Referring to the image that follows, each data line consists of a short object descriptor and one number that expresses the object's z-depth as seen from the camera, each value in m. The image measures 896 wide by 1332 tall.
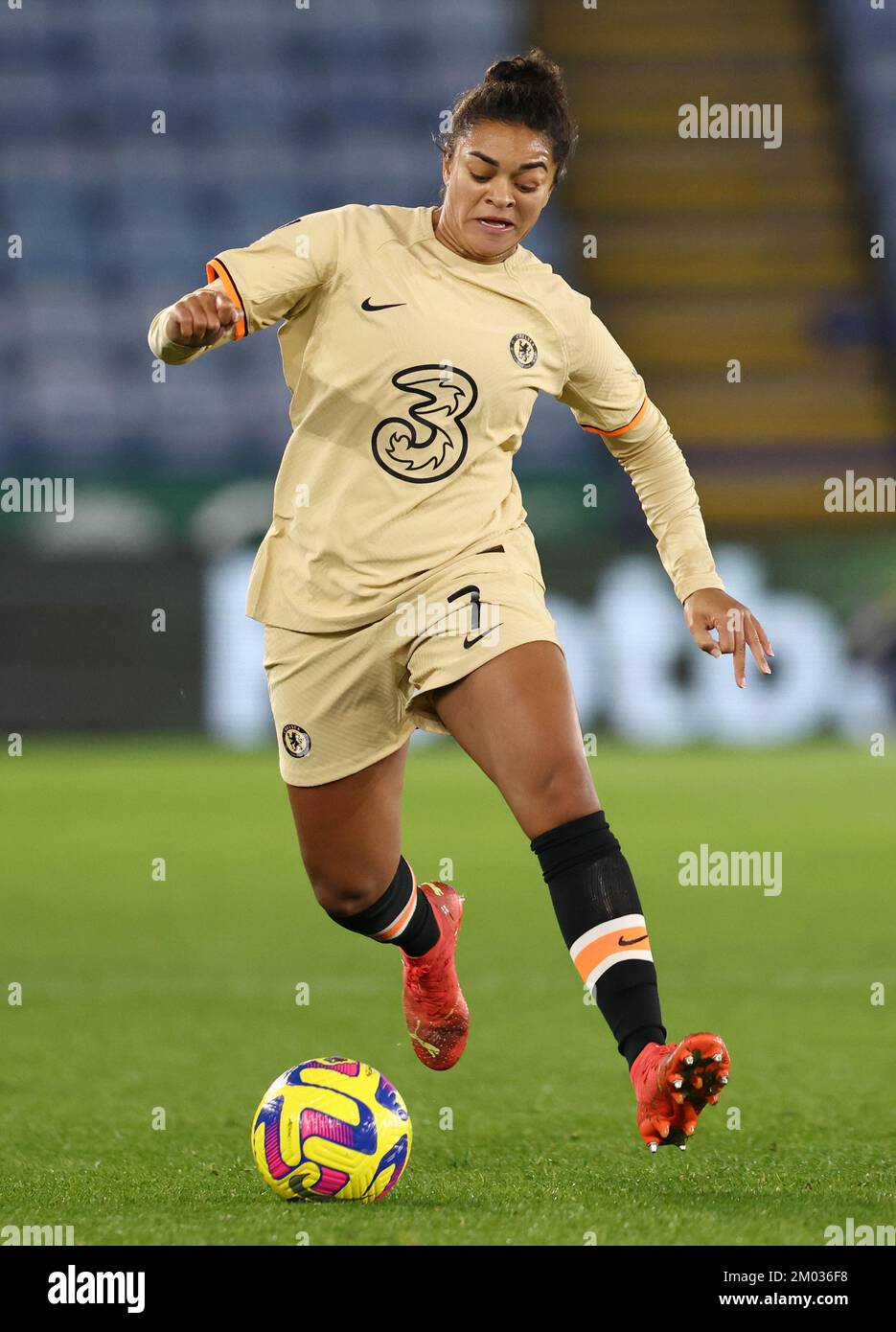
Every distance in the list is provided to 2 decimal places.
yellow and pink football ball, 6.57
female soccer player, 6.54
